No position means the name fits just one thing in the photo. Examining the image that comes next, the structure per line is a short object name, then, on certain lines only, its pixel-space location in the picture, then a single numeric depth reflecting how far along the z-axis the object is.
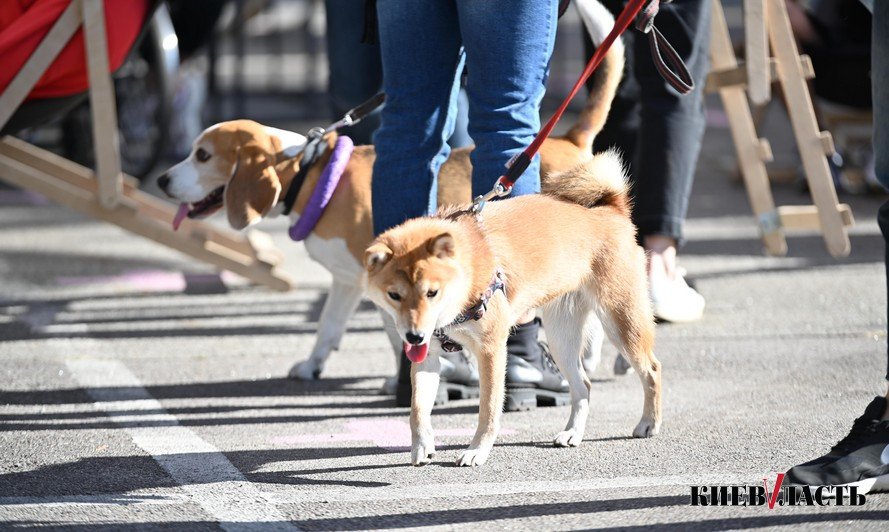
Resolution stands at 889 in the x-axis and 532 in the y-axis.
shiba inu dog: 5.52
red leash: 6.12
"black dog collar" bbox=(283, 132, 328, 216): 7.80
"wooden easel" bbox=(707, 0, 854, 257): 9.49
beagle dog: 7.67
